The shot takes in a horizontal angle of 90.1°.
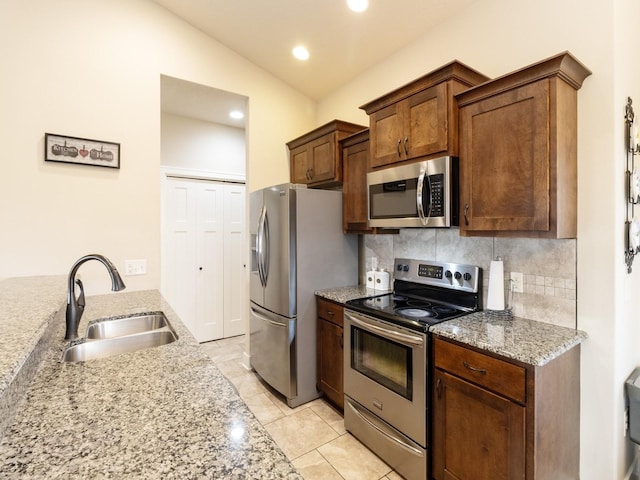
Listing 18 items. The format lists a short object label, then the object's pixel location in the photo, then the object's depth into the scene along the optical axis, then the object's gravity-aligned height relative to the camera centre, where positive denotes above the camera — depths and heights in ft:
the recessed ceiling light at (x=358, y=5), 7.41 +5.48
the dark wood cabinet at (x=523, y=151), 5.03 +1.45
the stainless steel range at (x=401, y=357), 5.82 -2.41
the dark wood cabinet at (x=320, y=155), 9.45 +2.66
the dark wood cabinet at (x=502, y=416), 4.50 -2.77
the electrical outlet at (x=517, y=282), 6.26 -0.88
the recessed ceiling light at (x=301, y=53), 9.58 +5.68
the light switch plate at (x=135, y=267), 8.57 -0.75
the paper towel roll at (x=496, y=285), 6.27 -0.94
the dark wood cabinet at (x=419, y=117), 6.18 +2.56
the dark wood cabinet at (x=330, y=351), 8.16 -3.02
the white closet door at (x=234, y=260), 14.14 -0.94
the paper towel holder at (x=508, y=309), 6.31 -1.44
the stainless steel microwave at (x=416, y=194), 6.25 +0.93
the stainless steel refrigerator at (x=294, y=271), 8.63 -0.93
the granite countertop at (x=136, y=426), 2.19 -1.56
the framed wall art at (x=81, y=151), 7.61 +2.21
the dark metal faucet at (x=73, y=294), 4.65 -0.81
